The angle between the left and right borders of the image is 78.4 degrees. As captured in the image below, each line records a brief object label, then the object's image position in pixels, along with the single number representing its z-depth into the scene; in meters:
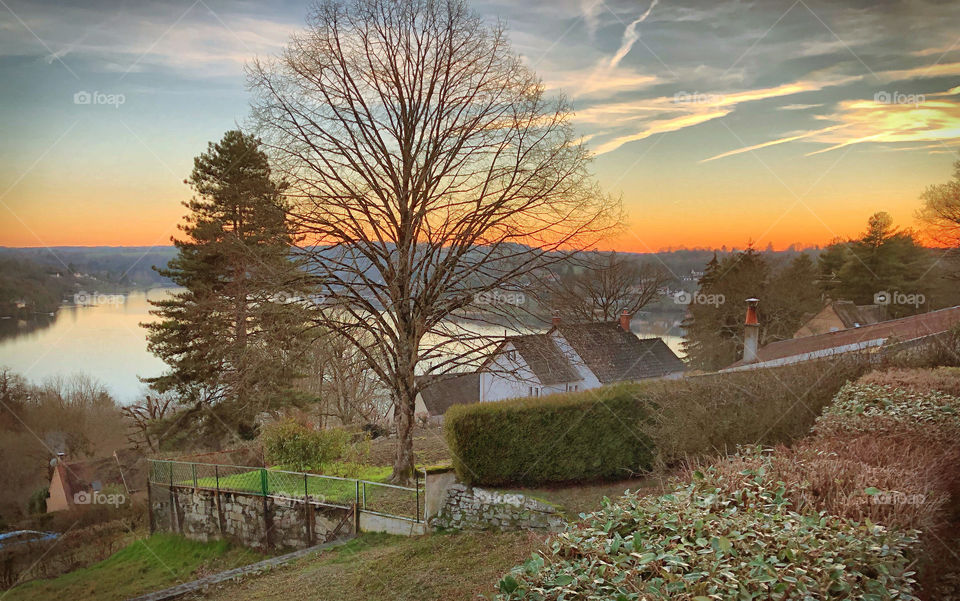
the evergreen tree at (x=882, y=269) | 31.05
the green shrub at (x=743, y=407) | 9.07
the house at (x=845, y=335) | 16.80
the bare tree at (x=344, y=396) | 25.09
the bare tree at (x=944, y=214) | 23.91
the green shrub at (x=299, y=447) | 15.28
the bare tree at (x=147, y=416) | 23.98
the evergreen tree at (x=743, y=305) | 33.25
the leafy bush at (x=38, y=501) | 24.77
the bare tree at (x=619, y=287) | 30.05
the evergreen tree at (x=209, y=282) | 22.25
